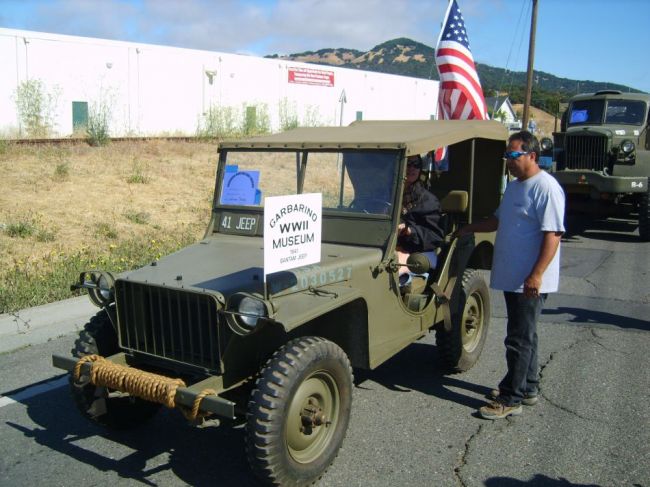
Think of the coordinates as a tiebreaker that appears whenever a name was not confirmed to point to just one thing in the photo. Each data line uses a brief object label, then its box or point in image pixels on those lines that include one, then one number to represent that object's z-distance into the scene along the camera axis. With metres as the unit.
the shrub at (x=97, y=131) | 16.41
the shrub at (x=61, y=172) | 11.70
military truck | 11.84
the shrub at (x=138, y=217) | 10.35
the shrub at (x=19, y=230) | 8.59
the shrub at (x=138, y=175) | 12.57
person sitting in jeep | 4.52
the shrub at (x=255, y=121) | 23.31
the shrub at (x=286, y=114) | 25.81
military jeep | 3.07
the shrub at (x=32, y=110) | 18.20
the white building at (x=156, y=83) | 19.41
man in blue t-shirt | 3.90
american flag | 10.13
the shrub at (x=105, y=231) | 9.31
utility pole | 20.23
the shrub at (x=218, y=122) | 21.70
